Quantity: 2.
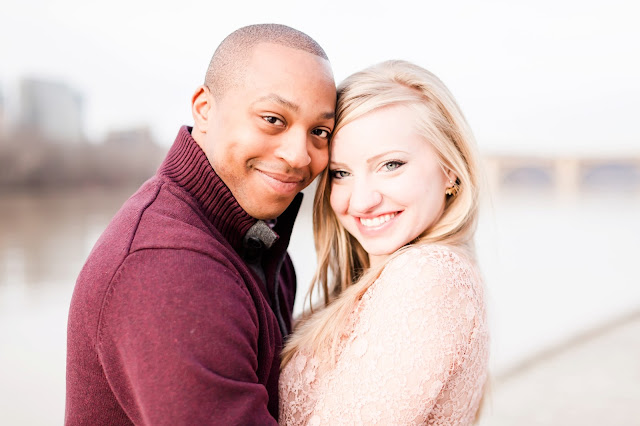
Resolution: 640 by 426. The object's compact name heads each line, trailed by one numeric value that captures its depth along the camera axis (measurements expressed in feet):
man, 3.54
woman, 4.49
